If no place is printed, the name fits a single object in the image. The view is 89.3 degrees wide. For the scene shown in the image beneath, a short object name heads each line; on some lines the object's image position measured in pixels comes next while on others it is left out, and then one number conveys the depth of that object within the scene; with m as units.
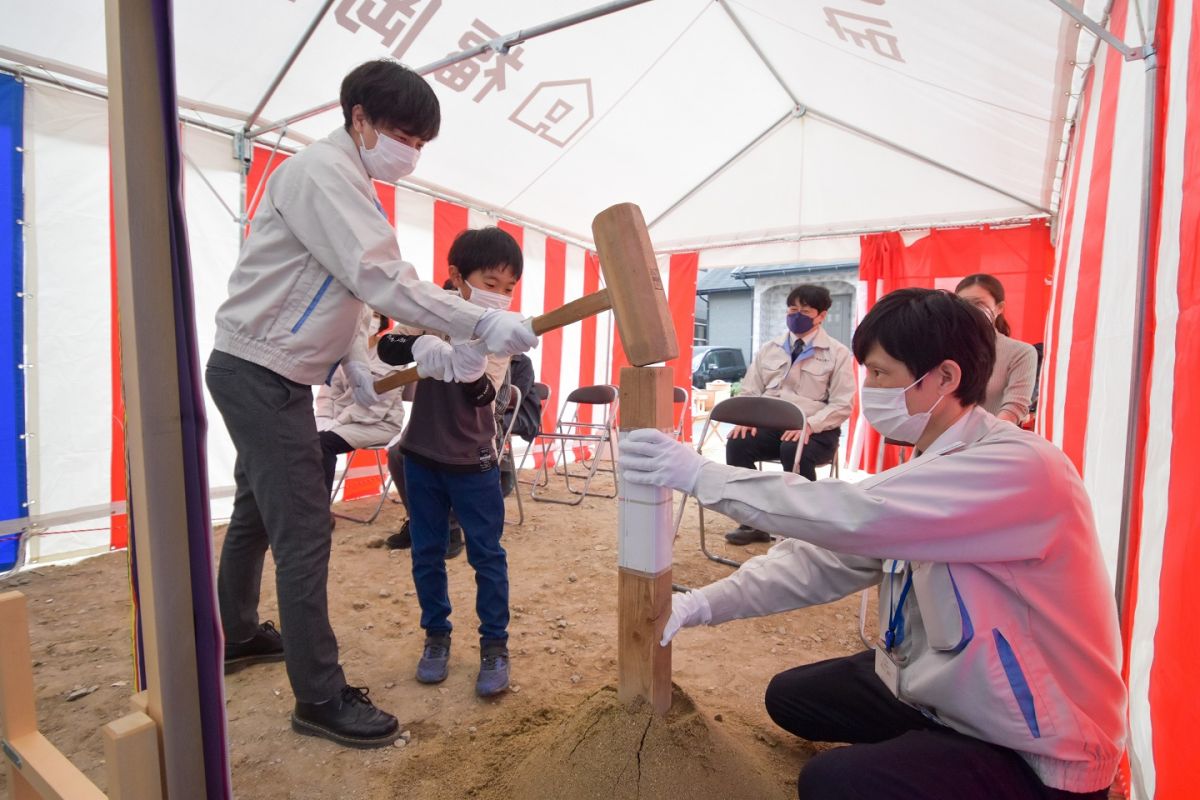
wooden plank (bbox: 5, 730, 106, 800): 0.84
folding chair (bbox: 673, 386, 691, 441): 5.25
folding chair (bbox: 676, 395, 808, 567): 3.14
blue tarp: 2.74
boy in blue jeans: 1.84
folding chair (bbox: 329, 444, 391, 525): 3.84
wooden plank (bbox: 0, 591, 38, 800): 0.93
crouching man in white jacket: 0.98
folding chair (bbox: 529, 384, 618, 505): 4.74
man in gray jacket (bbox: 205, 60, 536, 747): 1.38
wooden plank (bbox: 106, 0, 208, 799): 0.64
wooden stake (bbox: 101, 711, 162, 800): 0.65
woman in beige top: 2.77
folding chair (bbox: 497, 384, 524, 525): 3.67
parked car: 14.23
